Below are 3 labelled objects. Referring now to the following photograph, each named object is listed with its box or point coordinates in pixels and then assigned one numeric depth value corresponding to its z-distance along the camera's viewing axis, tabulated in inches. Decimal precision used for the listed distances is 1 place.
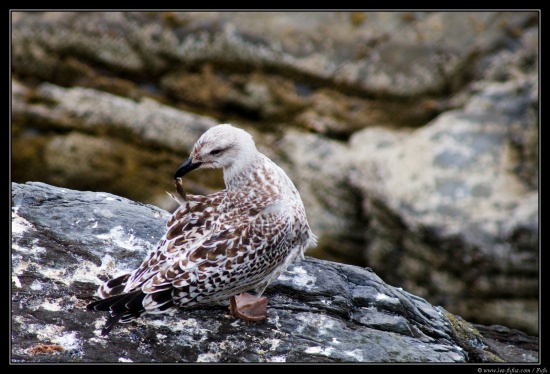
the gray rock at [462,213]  1034.1
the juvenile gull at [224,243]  526.0
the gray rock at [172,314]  526.0
